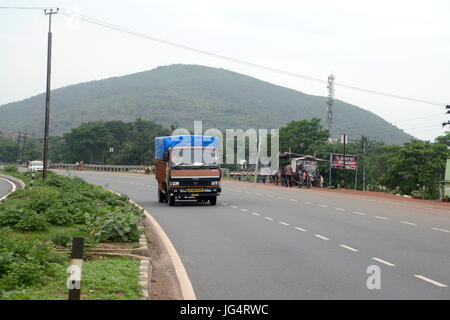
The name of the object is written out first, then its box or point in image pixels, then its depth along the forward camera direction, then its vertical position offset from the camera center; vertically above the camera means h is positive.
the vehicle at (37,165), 62.91 +0.23
